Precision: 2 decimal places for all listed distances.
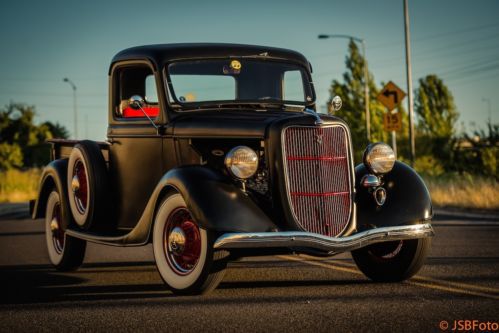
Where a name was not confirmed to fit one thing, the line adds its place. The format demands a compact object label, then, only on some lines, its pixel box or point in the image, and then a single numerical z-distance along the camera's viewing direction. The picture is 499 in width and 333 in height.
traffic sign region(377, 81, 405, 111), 24.73
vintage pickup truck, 6.99
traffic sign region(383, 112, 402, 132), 24.69
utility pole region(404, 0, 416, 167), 26.51
